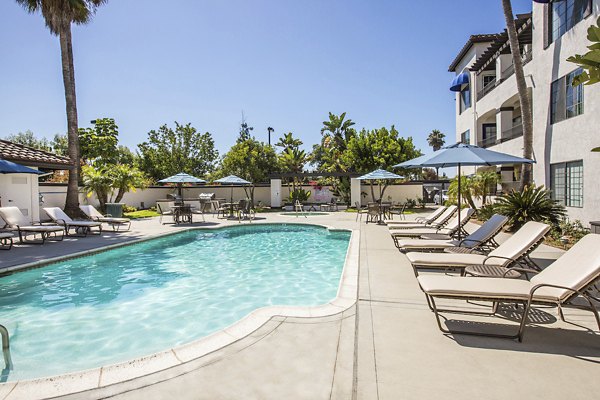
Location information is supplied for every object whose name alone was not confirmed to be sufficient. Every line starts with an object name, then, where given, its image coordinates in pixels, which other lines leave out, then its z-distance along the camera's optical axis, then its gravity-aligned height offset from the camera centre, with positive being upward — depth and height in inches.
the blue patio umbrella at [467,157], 284.5 +29.6
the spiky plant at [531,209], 412.2 -23.8
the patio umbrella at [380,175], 707.4 +37.5
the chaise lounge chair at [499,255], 195.5 -40.5
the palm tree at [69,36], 620.4 +314.7
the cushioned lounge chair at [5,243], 376.7 -54.9
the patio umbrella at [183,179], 717.3 +37.2
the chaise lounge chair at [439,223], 401.4 -38.7
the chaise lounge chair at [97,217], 551.5 -34.4
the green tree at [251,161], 1321.4 +141.5
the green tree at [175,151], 1443.2 +201.2
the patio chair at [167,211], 890.7 -40.5
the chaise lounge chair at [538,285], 133.5 -41.2
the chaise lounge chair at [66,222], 490.3 -35.9
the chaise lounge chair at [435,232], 334.6 -42.5
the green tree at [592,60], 126.9 +51.0
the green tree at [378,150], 1085.1 +141.1
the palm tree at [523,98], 514.3 +142.4
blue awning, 909.0 +305.9
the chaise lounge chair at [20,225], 426.6 -34.3
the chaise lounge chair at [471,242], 265.3 -42.5
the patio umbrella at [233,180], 783.2 +36.4
